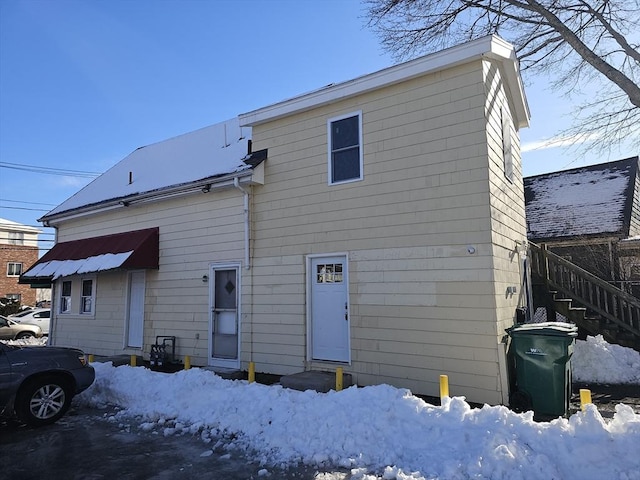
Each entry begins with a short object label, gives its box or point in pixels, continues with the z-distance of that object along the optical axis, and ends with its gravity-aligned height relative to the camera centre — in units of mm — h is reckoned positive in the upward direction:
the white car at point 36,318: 20880 -858
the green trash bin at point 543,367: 6520 -1096
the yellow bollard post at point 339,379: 7457 -1389
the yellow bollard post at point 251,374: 8336 -1449
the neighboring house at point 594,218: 14320 +2773
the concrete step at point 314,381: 7488 -1459
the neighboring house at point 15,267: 35656 +2686
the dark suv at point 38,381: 6586 -1279
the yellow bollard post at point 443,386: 6114 -1254
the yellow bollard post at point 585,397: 5199 -1214
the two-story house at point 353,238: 7367 +1211
